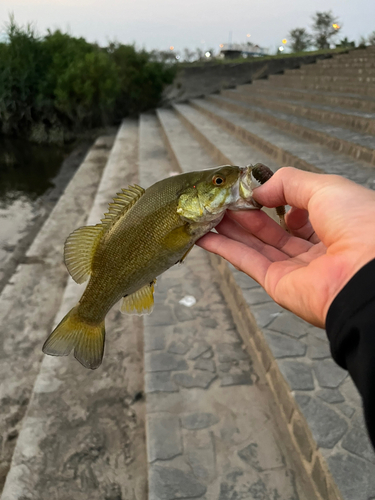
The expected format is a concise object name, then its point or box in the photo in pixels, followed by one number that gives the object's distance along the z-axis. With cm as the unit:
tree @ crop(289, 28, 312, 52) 1602
